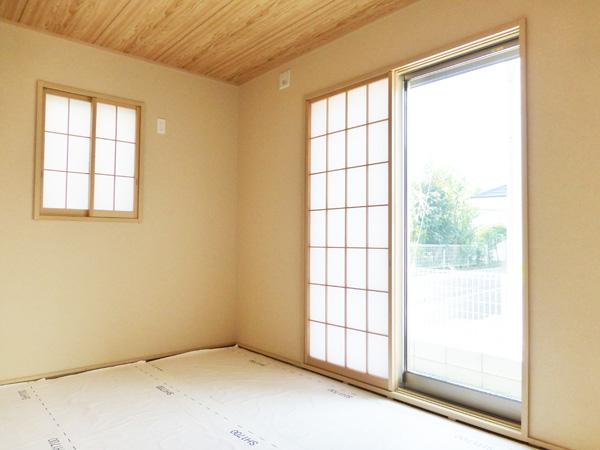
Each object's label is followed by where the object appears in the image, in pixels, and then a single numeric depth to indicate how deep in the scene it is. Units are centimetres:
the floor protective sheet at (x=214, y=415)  248
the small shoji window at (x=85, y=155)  370
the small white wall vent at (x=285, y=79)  421
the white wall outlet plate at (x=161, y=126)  431
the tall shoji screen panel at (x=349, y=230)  339
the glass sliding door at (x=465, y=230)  292
